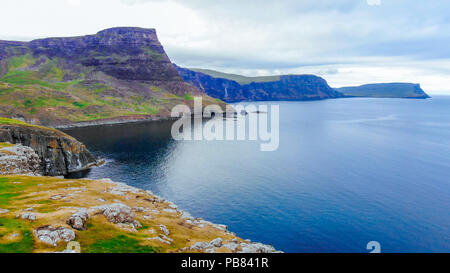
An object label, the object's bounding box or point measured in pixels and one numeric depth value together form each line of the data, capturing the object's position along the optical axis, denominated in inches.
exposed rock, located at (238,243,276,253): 1660.2
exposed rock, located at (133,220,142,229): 1783.2
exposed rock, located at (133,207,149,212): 2296.0
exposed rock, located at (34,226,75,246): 1280.8
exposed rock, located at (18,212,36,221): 1483.8
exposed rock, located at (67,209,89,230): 1464.1
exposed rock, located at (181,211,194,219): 2411.7
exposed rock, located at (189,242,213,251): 1589.6
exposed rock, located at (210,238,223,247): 1687.7
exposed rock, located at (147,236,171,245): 1630.5
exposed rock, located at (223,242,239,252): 1682.3
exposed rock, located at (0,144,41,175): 2940.5
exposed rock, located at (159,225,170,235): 1862.7
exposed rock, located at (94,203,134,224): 1722.4
